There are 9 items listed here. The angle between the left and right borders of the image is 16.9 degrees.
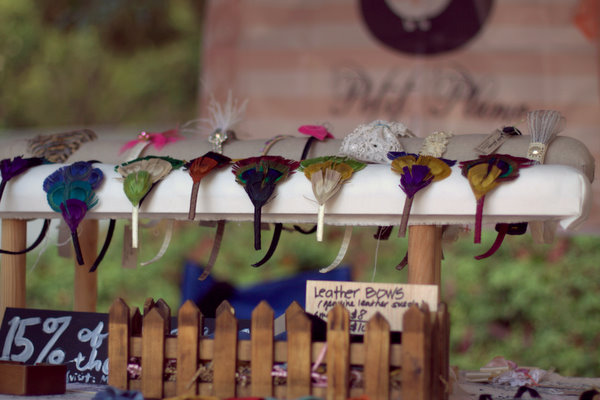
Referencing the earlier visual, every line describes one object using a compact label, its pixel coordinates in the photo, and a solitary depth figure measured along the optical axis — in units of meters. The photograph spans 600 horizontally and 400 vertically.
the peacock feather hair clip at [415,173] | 2.14
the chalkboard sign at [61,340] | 2.23
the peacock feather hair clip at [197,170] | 2.21
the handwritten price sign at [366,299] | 2.11
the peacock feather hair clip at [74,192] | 2.25
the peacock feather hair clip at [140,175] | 2.22
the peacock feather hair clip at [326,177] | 2.17
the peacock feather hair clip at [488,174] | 2.12
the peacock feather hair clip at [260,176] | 2.18
